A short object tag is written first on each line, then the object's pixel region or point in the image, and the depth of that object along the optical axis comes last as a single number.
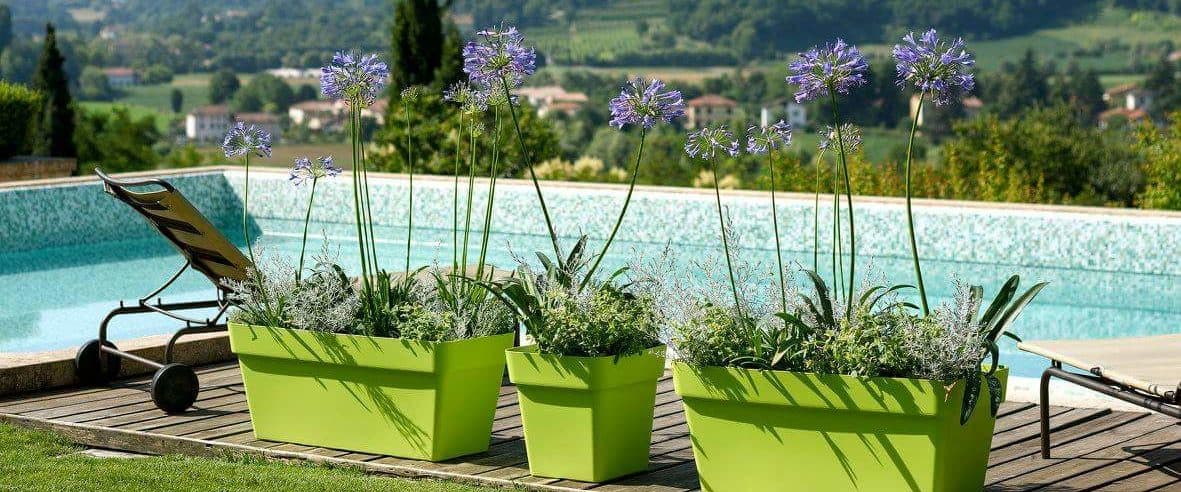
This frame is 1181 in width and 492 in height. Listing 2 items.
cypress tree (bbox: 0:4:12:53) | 41.34
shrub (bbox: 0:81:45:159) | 13.57
